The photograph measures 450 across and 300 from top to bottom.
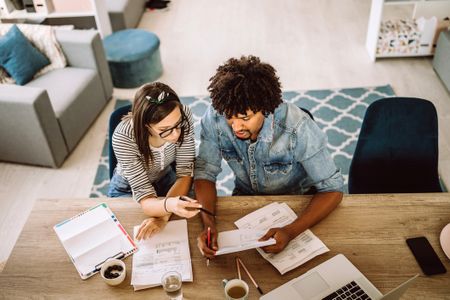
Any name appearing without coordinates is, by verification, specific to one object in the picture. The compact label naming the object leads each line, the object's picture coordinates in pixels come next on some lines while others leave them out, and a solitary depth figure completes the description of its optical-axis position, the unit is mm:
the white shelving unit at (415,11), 3862
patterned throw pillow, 3420
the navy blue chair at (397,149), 1968
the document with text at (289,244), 1549
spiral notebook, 1604
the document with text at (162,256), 1521
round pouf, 3787
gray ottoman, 3600
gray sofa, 2904
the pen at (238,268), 1513
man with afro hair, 1563
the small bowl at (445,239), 1548
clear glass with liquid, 1416
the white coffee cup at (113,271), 1493
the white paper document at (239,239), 1525
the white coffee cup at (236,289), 1408
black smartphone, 1497
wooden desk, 1489
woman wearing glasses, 1705
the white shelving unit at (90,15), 3855
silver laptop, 1446
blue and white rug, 3055
